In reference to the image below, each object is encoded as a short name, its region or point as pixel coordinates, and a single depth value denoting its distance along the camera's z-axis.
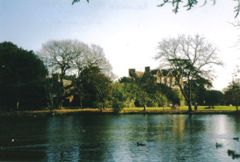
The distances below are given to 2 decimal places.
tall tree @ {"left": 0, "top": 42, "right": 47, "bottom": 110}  80.06
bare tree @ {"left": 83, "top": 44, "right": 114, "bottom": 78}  82.62
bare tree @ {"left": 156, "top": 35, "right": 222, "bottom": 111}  79.50
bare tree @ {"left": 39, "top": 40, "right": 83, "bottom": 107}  81.88
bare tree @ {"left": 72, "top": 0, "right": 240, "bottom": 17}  11.03
